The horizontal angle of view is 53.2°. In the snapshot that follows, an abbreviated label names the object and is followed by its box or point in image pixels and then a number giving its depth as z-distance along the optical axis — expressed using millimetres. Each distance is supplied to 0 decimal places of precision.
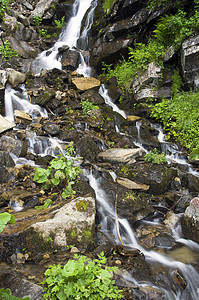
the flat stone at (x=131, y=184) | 5655
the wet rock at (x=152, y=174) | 5891
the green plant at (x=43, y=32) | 15227
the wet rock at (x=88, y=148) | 6789
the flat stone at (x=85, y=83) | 10289
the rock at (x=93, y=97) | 9812
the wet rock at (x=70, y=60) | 12288
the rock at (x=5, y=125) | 6815
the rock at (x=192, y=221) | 4336
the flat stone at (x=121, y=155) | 6707
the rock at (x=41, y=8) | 15719
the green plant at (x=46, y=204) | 4046
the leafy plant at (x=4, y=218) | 1714
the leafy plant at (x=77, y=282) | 1968
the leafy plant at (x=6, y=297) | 1660
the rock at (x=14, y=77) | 9516
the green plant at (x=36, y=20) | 15465
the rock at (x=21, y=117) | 7841
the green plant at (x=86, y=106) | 9079
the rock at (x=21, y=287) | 2204
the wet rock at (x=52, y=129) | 7527
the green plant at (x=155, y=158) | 6523
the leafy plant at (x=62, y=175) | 4199
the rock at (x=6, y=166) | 5184
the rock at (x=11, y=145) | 6137
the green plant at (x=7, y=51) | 11734
